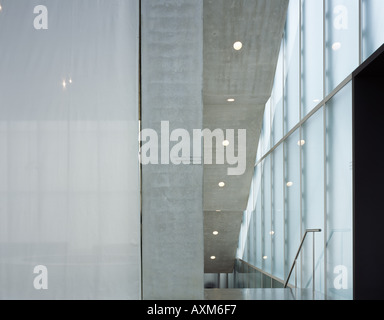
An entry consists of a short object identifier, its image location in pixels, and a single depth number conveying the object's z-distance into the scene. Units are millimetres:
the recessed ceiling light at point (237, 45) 8148
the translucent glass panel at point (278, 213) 8211
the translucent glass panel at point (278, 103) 8469
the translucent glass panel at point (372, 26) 4203
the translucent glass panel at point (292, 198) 7152
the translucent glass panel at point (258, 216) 10289
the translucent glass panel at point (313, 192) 5832
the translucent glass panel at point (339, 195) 4887
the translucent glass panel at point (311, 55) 6090
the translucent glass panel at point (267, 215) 9297
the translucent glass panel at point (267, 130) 9566
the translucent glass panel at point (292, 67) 7346
